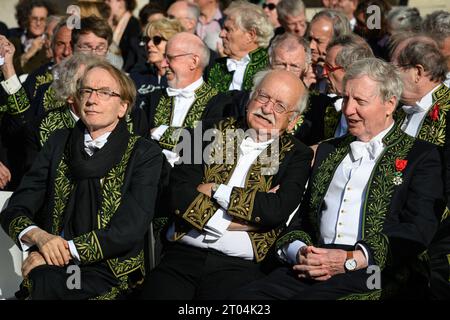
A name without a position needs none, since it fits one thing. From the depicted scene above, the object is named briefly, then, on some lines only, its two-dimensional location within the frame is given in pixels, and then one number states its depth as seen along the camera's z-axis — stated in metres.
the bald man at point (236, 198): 10.48
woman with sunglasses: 15.93
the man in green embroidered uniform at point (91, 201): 10.22
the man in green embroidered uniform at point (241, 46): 15.70
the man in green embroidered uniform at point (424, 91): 11.59
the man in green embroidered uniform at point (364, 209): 9.83
